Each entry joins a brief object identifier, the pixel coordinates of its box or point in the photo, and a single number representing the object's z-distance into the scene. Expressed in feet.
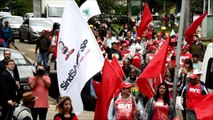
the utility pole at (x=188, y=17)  122.31
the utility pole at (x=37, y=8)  135.54
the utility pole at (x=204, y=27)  126.41
